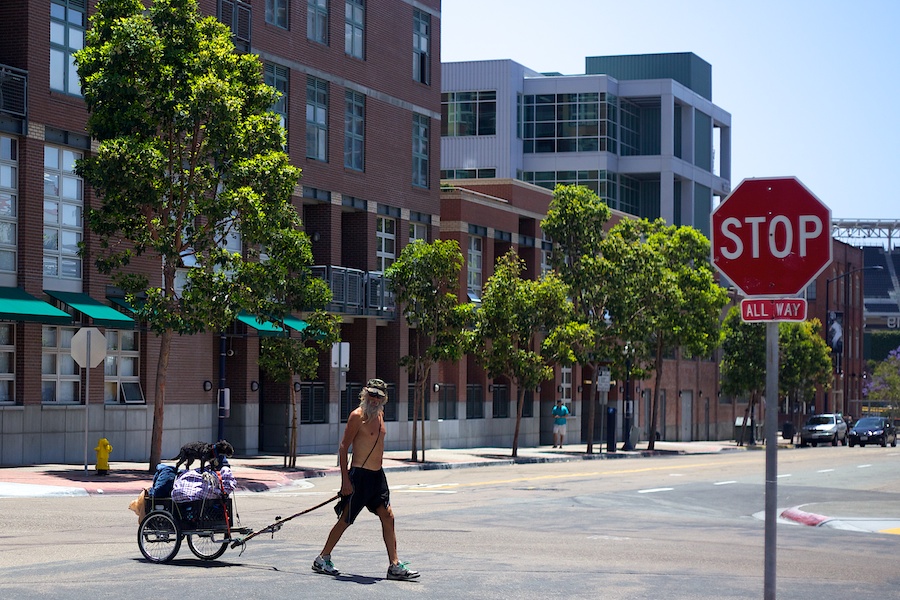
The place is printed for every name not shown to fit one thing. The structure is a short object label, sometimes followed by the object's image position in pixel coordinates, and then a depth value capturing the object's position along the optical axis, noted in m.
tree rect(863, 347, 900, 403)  105.81
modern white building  76.69
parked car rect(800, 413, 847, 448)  71.06
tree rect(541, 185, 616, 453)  48.94
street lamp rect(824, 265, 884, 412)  83.56
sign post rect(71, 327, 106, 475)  26.48
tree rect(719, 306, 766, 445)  69.19
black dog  13.01
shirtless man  12.38
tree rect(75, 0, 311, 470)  27.20
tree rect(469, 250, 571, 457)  42.38
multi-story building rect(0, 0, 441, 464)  29.92
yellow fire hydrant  26.70
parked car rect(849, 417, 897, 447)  68.62
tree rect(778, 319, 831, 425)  73.31
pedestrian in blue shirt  50.78
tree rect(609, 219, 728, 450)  50.34
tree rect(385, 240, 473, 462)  37.66
